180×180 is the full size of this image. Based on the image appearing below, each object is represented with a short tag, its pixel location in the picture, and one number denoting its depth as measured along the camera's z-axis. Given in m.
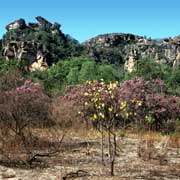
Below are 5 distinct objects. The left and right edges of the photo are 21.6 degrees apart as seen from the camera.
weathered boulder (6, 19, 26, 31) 93.44
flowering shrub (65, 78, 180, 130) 22.12
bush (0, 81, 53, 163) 12.27
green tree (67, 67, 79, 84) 49.28
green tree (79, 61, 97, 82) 48.41
